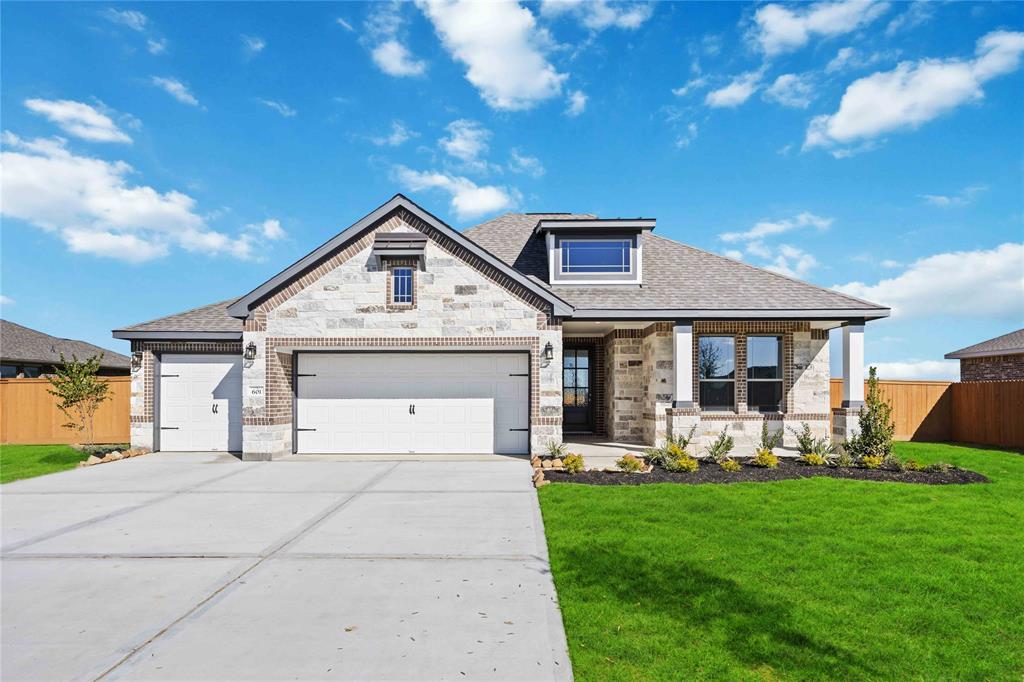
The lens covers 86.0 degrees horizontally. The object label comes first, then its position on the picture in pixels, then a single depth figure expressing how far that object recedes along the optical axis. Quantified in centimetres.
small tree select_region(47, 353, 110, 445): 1409
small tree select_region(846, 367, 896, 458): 1162
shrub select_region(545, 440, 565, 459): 1184
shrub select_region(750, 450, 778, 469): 1099
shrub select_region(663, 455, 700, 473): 1050
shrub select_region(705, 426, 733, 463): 1150
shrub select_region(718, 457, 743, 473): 1062
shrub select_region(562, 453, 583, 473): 1038
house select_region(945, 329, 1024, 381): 1948
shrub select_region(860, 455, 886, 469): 1092
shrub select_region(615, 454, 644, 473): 1049
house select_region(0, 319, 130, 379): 2222
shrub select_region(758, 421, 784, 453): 1209
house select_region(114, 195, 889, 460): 1248
